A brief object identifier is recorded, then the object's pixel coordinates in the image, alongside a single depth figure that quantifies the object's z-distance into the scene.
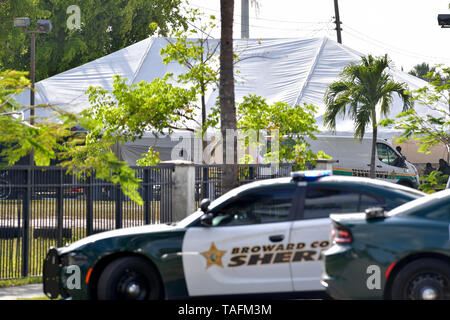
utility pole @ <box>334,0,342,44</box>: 46.62
